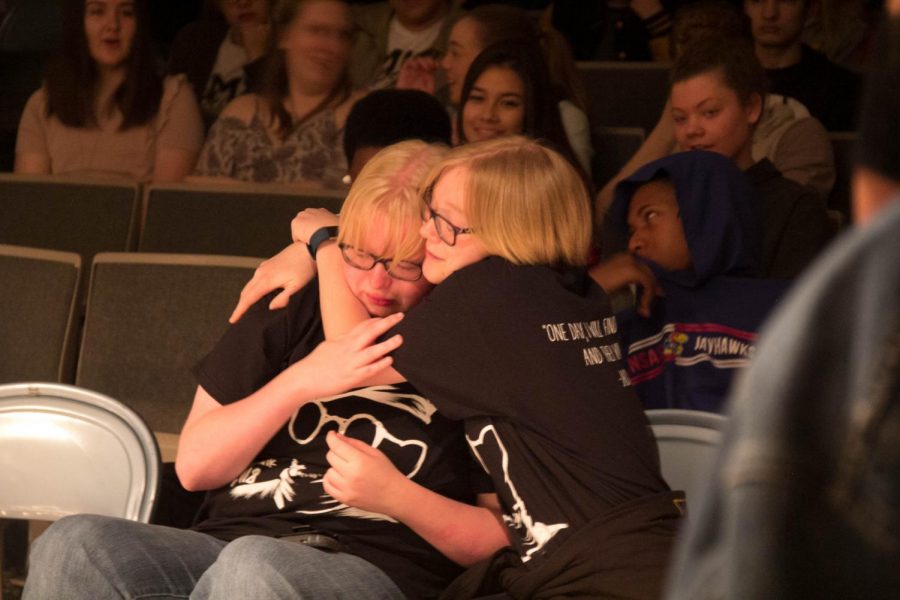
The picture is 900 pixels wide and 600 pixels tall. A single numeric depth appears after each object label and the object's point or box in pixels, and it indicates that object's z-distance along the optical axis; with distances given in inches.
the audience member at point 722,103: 238.7
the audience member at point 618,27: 385.4
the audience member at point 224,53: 380.2
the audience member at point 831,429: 44.3
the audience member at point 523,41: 286.2
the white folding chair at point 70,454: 162.7
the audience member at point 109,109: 332.5
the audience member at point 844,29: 360.8
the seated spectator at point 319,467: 138.7
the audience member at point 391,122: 233.2
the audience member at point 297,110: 299.0
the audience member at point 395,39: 352.5
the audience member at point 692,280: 191.2
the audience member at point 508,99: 259.4
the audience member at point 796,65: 314.3
